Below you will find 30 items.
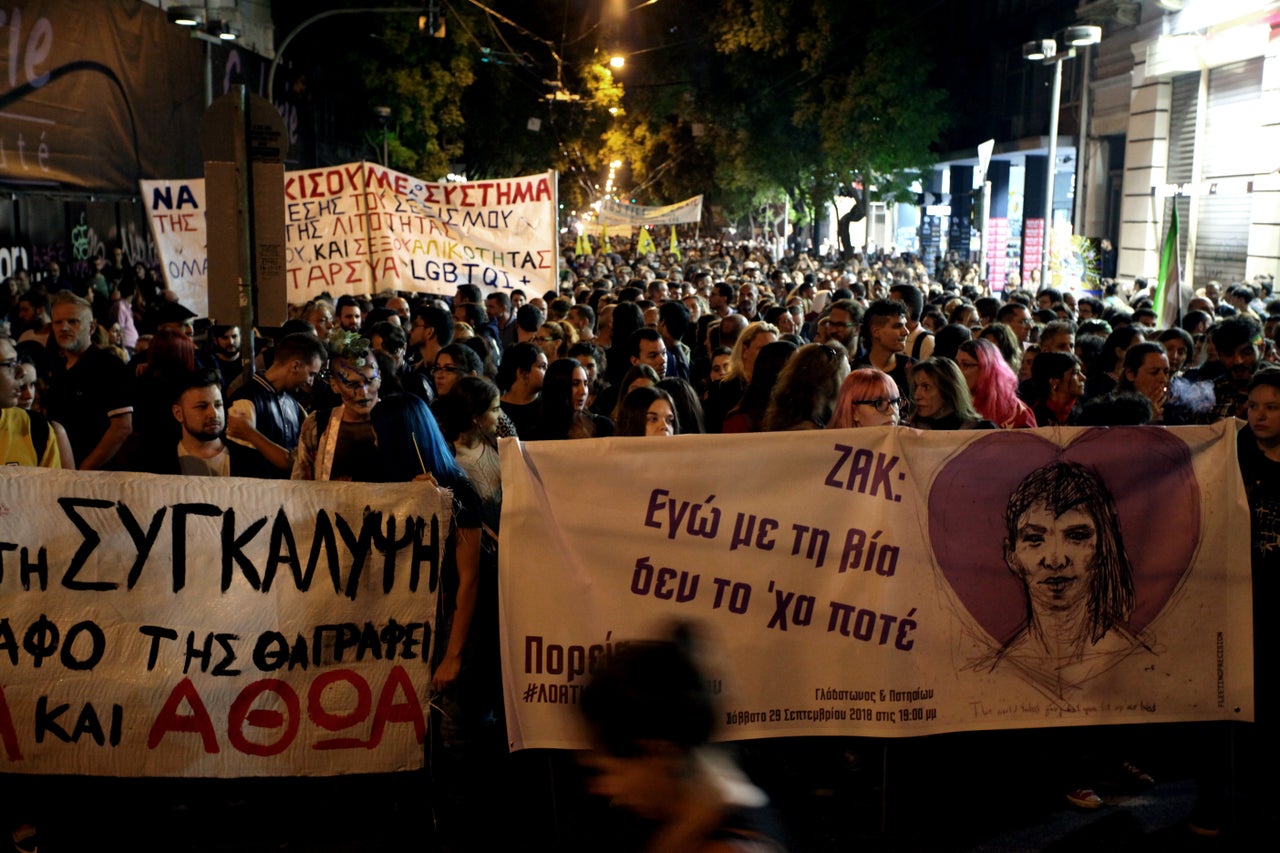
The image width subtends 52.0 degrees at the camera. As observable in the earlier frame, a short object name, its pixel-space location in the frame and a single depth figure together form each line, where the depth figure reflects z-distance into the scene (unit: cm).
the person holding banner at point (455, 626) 482
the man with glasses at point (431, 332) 934
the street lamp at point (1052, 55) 1744
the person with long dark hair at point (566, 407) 687
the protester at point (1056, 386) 751
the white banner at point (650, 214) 3412
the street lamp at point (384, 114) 3274
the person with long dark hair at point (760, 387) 703
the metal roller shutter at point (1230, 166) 1948
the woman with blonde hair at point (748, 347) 830
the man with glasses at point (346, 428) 563
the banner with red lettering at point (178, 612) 471
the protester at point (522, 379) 733
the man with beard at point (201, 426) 583
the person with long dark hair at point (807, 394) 631
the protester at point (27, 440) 590
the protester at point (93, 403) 714
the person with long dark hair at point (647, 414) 623
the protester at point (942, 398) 632
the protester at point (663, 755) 294
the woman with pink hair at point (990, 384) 724
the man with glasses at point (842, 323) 941
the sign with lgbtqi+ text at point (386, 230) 1226
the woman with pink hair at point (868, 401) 593
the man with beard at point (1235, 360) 791
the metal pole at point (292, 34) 1950
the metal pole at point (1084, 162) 2730
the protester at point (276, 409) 625
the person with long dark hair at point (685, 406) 722
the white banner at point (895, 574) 472
